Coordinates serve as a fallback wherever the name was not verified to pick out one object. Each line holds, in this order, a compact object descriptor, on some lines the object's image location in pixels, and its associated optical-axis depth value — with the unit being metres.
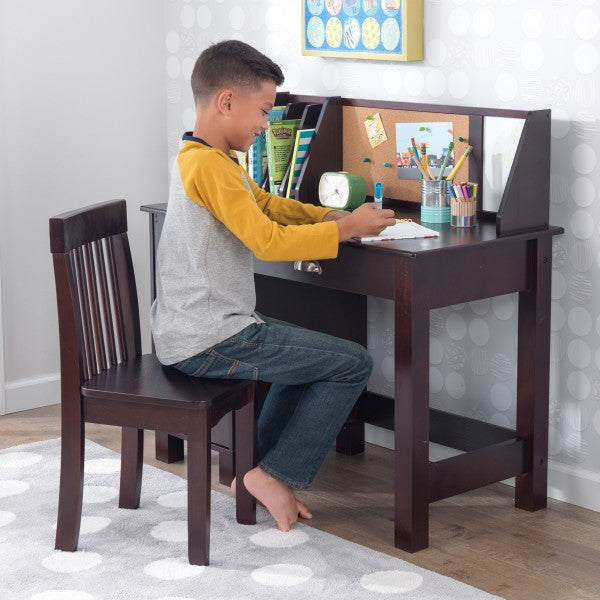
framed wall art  3.89
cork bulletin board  3.80
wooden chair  3.22
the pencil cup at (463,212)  3.60
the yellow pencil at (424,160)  3.78
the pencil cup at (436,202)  3.68
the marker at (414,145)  3.84
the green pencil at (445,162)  3.70
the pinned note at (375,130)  4.01
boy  3.30
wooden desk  3.32
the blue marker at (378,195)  3.70
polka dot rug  3.13
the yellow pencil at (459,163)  3.67
